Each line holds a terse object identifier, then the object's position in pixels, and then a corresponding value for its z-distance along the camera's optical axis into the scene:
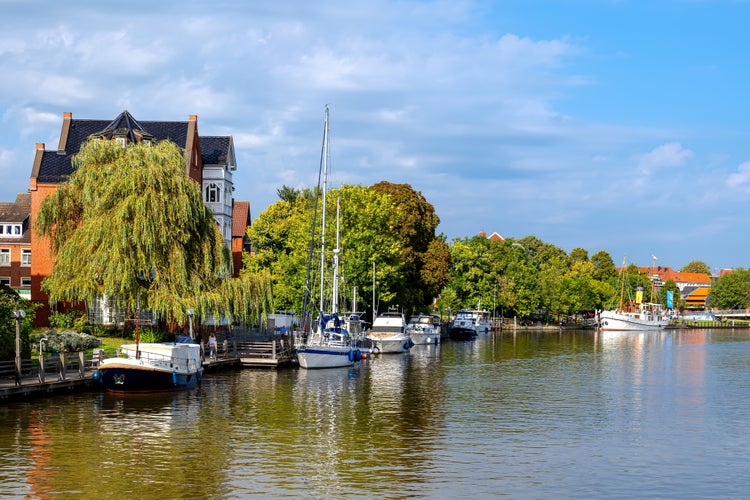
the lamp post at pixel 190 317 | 53.86
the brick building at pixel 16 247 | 87.50
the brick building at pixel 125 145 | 71.12
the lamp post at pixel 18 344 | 40.84
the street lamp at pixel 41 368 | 42.54
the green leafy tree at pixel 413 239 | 105.94
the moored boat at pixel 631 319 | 179.75
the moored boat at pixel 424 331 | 103.88
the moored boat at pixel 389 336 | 84.50
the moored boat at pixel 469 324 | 124.88
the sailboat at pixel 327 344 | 61.88
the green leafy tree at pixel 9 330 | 44.47
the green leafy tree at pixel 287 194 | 133.12
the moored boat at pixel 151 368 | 44.66
